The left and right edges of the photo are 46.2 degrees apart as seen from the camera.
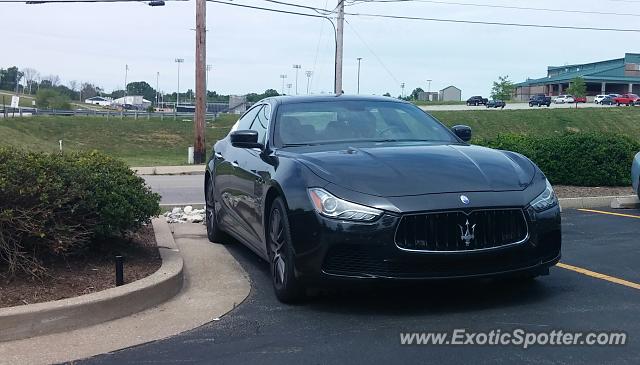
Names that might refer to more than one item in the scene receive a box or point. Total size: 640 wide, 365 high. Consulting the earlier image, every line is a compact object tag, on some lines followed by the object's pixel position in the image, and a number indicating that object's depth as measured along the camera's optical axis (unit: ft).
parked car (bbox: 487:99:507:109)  217.77
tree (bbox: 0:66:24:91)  358.02
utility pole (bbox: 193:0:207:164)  84.84
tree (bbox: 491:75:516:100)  296.51
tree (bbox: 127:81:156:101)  426.51
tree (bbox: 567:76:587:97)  261.85
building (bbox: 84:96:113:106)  351.87
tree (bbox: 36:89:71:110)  243.73
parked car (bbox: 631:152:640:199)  32.63
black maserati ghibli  15.26
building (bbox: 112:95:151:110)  285.43
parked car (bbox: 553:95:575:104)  258.98
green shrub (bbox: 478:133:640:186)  38.99
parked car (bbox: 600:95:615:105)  247.48
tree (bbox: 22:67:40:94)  362.59
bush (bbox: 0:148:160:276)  17.49
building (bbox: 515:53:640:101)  311.68
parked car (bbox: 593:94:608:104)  256.09
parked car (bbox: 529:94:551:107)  222.85
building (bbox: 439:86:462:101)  323.78
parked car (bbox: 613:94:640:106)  235.99
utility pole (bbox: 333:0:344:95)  95.57
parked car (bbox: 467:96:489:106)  237.49
